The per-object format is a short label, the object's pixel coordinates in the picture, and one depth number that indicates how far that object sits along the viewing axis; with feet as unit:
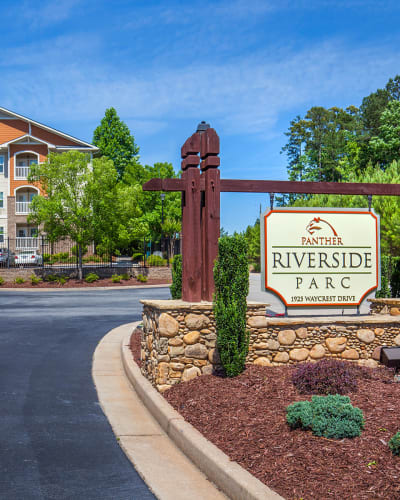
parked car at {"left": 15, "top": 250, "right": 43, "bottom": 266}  118.11
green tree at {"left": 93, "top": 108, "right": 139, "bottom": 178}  191.93
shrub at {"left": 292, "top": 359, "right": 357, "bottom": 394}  20.15
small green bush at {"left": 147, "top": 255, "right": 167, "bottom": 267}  125.18
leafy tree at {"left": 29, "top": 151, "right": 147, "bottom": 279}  106.42
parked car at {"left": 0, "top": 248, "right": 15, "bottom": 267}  114.30
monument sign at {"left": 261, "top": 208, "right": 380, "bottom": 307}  27.35
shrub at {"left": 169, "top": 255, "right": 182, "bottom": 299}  39.35
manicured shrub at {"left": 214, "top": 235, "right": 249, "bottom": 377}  23.25
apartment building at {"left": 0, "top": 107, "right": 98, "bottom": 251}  148.56
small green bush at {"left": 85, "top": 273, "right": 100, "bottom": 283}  106.63
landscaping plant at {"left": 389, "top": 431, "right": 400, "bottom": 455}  14.06
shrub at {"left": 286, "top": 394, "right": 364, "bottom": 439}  15.71
